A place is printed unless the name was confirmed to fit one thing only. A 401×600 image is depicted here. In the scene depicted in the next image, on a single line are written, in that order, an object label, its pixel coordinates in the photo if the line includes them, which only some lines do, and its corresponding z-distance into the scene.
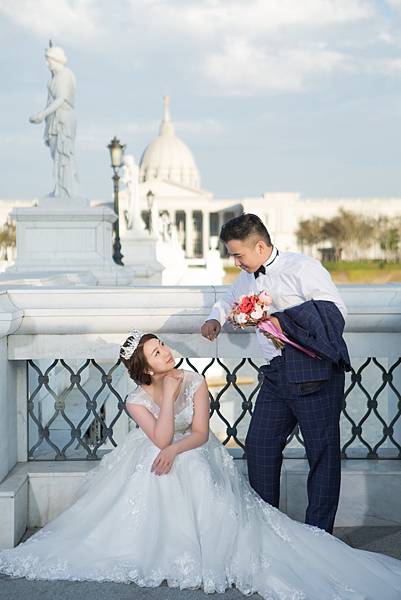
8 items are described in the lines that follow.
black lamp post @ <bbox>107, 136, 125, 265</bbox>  18.34
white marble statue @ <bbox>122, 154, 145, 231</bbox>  24.64
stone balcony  4.07
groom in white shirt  3.54
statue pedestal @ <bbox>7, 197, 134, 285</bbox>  14.68
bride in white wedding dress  3.33
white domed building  101.31
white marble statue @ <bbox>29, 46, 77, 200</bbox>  15.02
